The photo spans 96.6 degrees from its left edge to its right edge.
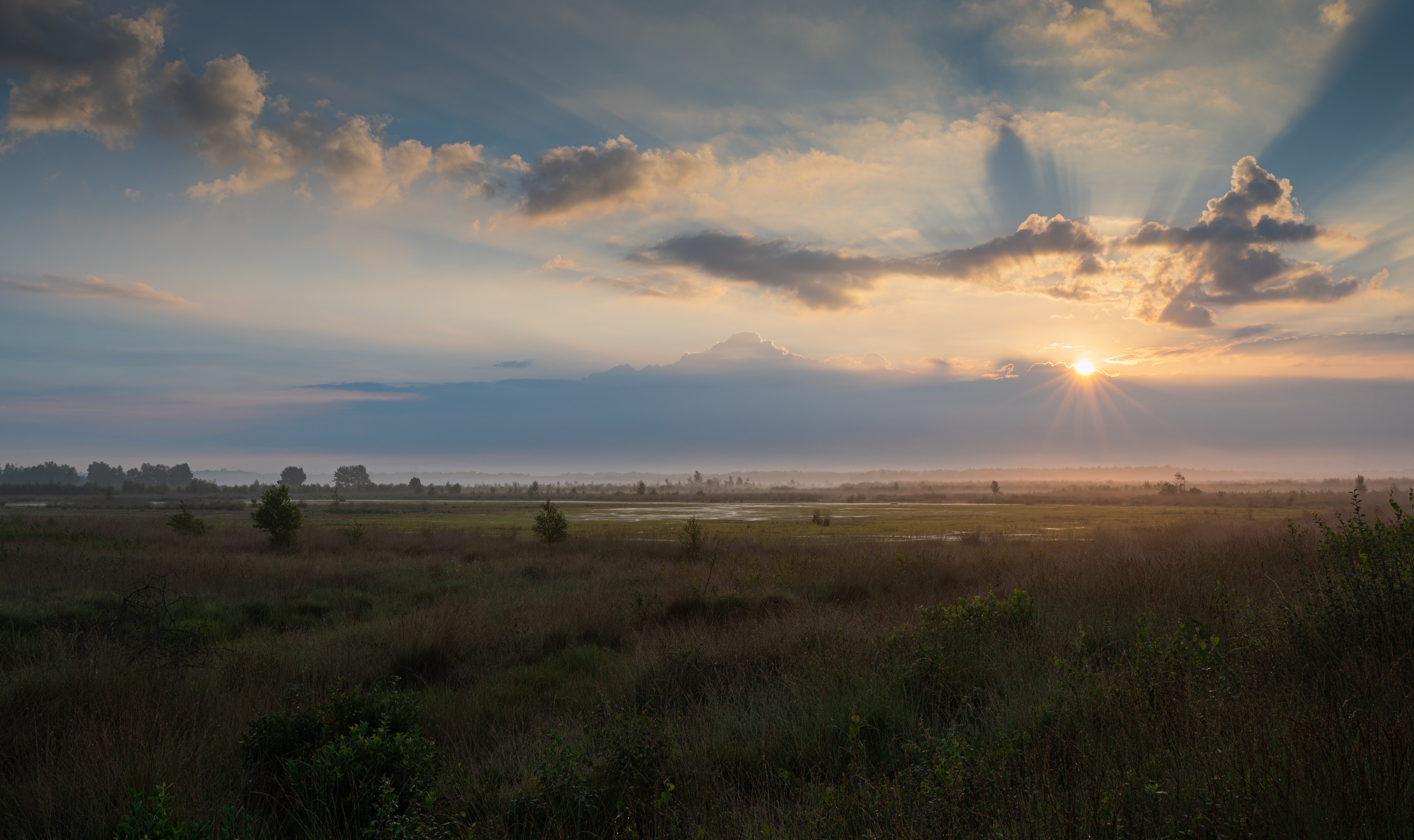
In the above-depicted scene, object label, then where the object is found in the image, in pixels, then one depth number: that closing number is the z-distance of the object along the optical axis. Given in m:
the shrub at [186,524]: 35.47
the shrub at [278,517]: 29.38
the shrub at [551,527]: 32.50
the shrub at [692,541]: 25.26
